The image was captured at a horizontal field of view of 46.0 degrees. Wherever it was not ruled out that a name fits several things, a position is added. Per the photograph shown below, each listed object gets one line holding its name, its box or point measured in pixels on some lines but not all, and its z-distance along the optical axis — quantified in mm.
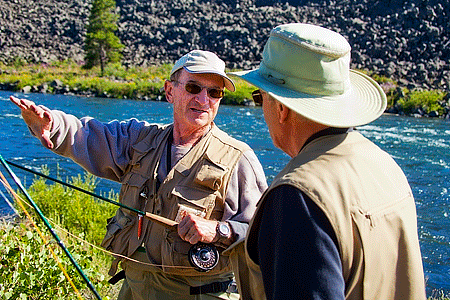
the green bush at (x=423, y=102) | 20859
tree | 36000
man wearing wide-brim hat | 1297
